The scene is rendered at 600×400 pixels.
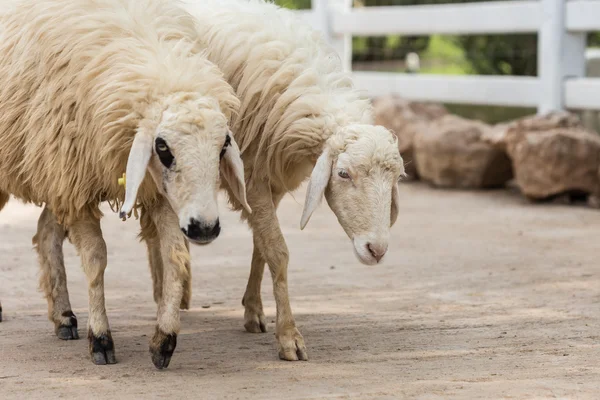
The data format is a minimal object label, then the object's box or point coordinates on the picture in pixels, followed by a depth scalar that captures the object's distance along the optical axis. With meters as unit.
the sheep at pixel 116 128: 8.30
